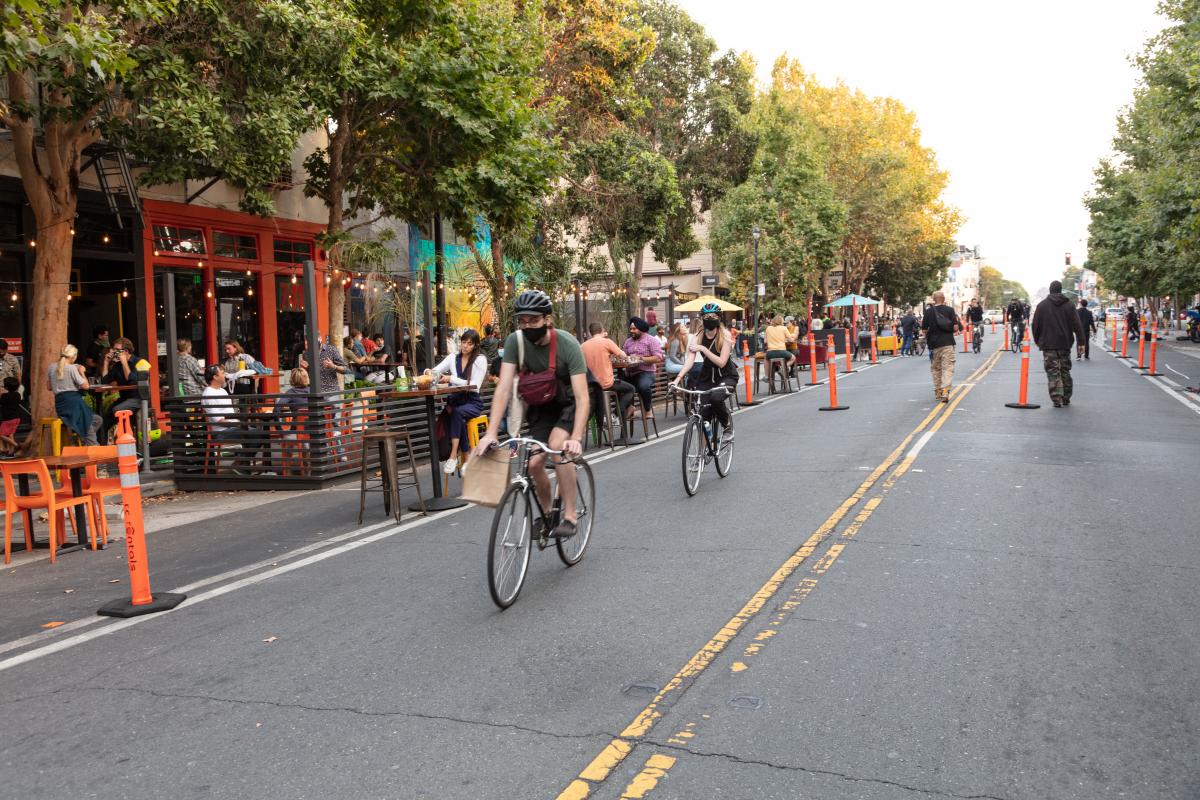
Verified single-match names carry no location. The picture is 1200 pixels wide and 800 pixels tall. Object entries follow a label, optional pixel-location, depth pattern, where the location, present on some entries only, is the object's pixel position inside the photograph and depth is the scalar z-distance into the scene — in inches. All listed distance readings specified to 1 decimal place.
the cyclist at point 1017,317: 1364.4
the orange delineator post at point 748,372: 781.1
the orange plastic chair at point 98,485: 355.6
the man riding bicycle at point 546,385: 258.4
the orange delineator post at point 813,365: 981.2
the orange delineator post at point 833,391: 704.4
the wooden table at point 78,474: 345.1
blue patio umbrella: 1841.8
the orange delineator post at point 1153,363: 972.6
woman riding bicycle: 417.1
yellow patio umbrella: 1375.5
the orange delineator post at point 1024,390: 671.8
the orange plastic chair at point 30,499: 335.3
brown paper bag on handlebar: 251.6
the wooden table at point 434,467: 396.2
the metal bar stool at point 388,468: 376.8
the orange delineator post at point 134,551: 259.6
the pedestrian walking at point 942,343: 727.1
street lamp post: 1219.3
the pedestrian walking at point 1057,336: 671.8
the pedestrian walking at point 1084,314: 1185.8
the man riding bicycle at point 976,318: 1412.4
